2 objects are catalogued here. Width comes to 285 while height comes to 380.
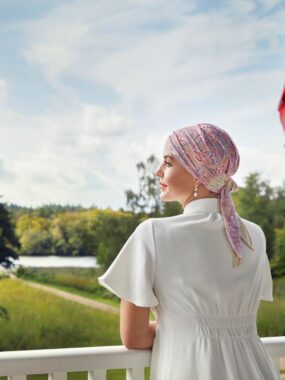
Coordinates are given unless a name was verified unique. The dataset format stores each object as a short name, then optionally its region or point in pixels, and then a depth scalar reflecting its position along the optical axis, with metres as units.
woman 1.49
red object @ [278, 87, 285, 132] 1.60
